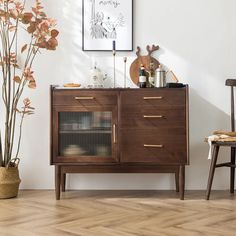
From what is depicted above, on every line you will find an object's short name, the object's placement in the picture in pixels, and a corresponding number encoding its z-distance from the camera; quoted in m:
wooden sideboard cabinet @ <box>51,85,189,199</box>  3.82
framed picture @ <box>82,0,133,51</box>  4.27
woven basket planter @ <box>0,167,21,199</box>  3.89
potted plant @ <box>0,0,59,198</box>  3.95
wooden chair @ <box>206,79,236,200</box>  3.78
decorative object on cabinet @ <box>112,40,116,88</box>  4.18
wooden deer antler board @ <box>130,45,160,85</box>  4.28
